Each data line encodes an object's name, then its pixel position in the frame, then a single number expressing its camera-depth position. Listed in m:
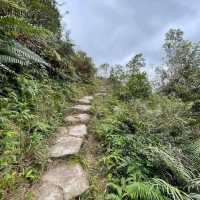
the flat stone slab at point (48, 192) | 1.46
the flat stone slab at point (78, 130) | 2.44
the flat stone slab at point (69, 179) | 1.55
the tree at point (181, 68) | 5.51
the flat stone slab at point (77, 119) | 2.80
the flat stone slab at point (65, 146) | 2.01
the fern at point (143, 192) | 1.56
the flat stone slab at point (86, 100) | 3.72
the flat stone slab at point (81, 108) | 3.23
